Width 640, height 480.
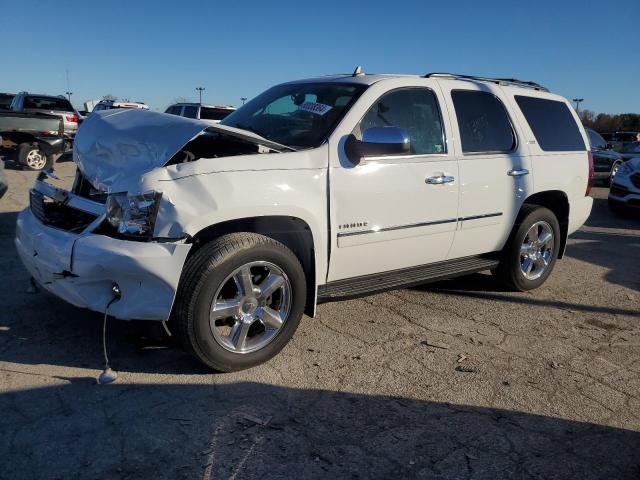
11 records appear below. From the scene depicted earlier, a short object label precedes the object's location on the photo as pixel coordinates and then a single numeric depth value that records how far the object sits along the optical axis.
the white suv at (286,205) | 3.09
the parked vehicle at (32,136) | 12.23
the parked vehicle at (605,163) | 14.82
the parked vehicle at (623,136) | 23.76
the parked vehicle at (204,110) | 14.42
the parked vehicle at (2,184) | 6.86
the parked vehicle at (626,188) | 10.35
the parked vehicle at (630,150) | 15.25
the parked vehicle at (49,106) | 14.59
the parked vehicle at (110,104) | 22.98
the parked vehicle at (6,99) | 17.36
